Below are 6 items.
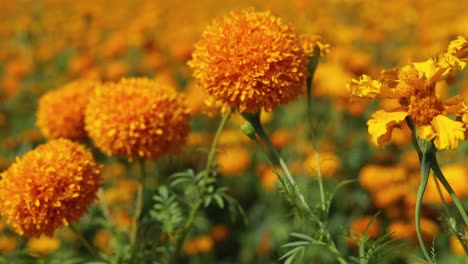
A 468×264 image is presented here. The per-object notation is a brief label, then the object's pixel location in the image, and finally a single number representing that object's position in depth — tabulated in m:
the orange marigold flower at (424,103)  0.52
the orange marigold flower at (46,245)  0.97
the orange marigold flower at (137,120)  0.66
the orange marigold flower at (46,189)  0.60
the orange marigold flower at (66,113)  0.73
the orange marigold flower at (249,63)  0.59
